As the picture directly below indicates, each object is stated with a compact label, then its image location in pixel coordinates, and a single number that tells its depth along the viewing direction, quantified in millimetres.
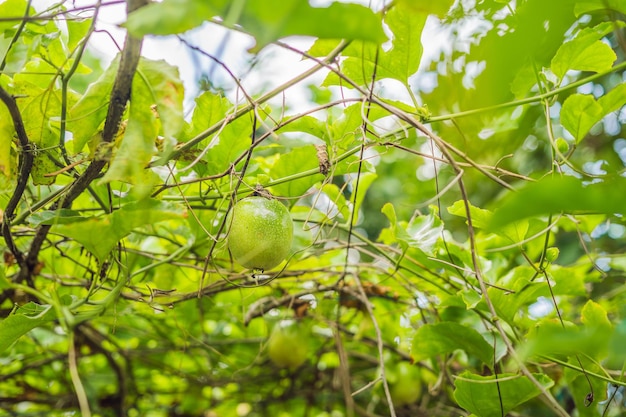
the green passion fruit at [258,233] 849
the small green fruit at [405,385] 1633
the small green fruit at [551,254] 997
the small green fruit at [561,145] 986
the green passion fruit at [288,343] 1486
